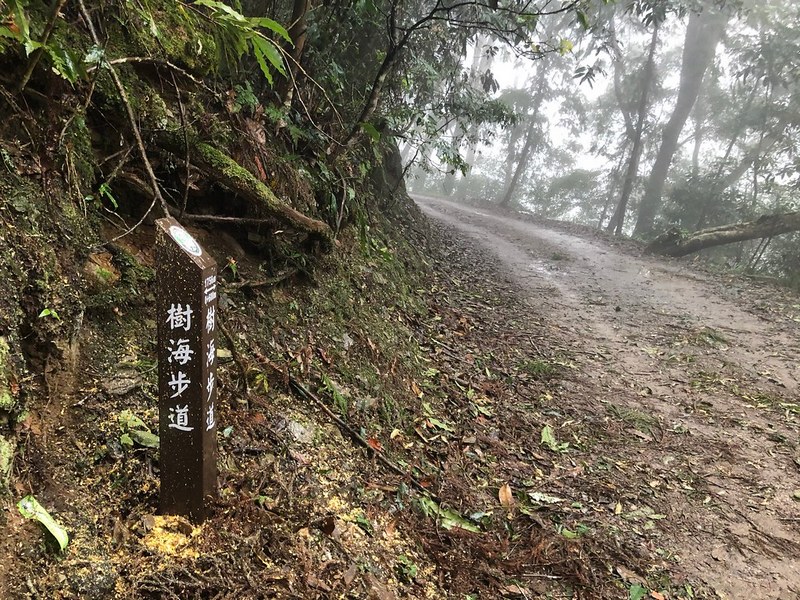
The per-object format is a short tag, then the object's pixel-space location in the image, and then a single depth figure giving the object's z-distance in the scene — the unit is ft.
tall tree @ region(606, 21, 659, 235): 64.02
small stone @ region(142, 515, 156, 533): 6.71
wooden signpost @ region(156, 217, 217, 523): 6.24
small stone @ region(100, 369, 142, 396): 8.15
